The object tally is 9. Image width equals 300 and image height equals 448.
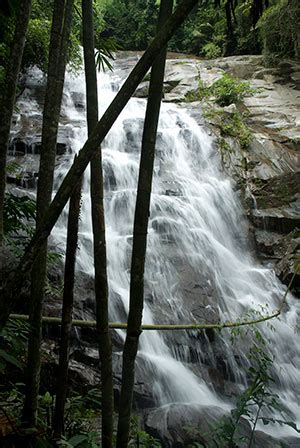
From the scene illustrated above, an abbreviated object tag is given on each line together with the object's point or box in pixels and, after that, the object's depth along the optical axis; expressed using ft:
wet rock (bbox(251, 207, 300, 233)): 28.25
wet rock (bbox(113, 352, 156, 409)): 13.88
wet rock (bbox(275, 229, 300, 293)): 24.23
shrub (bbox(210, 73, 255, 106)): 42.73
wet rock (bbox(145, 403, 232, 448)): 11.67
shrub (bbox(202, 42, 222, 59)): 60.64
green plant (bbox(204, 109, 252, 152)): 34.86
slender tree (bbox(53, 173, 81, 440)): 6.50
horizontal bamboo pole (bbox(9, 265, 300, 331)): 7.80
